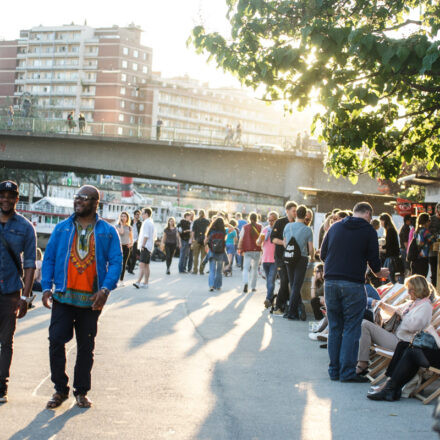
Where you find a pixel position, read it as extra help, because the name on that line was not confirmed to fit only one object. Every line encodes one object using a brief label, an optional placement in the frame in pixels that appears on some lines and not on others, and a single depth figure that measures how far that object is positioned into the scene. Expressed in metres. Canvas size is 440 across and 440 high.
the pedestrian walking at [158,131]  42.75
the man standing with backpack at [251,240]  18.48
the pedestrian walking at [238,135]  42.86
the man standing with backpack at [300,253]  13.31
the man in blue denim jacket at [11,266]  6.62
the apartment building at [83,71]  140.50
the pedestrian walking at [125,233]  18.38
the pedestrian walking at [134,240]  22.22
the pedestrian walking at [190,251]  25.66
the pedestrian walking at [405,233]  19.53
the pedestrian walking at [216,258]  19.23
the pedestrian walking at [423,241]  15.45
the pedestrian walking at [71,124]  42.87
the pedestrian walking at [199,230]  24.97
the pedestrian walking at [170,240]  24.81
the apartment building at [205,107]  155.00
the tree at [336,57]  9.05
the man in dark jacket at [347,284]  8.30
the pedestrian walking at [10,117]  43.72
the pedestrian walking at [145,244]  18.22
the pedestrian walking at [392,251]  15.70
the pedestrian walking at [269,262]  15.12
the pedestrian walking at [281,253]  14.06
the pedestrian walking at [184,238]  25.38
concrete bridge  41.89
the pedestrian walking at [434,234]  15.42
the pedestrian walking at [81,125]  42.94
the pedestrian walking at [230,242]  26.24
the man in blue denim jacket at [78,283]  6.43
